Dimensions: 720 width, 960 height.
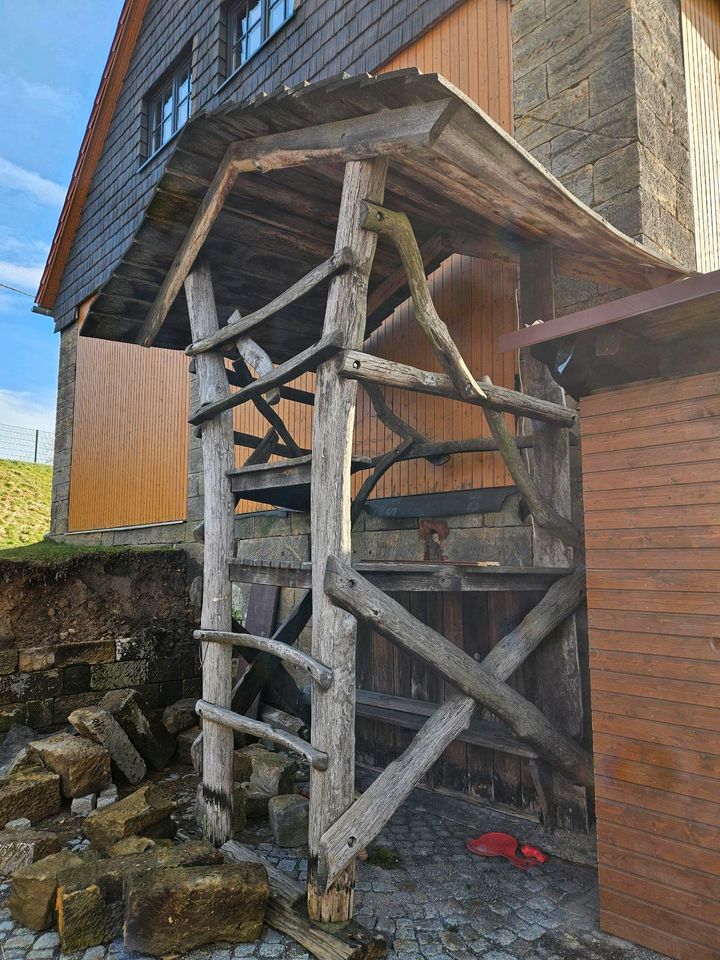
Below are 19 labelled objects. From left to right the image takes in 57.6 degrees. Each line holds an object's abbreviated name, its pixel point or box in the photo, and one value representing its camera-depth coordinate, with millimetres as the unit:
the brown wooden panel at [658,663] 2807
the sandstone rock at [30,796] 4137
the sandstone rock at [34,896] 3016
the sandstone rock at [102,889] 2873
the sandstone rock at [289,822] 3900
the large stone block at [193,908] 2797
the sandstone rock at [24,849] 3523
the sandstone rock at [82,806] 4320
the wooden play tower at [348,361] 3102
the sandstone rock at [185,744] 5355
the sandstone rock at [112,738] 4758
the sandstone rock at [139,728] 5023
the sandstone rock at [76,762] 4426
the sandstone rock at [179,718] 5449
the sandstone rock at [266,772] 4453
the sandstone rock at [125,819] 3592
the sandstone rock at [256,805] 4258
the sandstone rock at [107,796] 4387
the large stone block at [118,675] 5848
